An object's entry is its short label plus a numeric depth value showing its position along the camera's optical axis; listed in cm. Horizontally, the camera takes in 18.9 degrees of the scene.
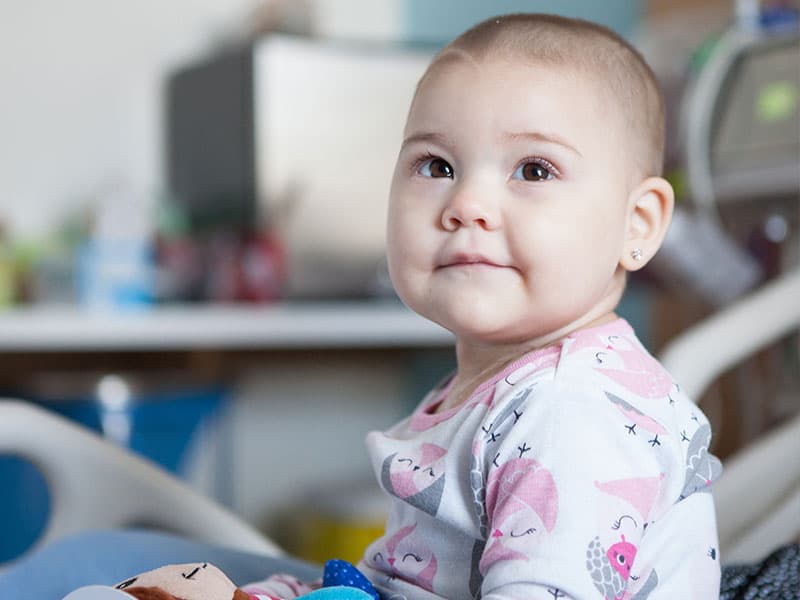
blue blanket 121
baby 107
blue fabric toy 110
